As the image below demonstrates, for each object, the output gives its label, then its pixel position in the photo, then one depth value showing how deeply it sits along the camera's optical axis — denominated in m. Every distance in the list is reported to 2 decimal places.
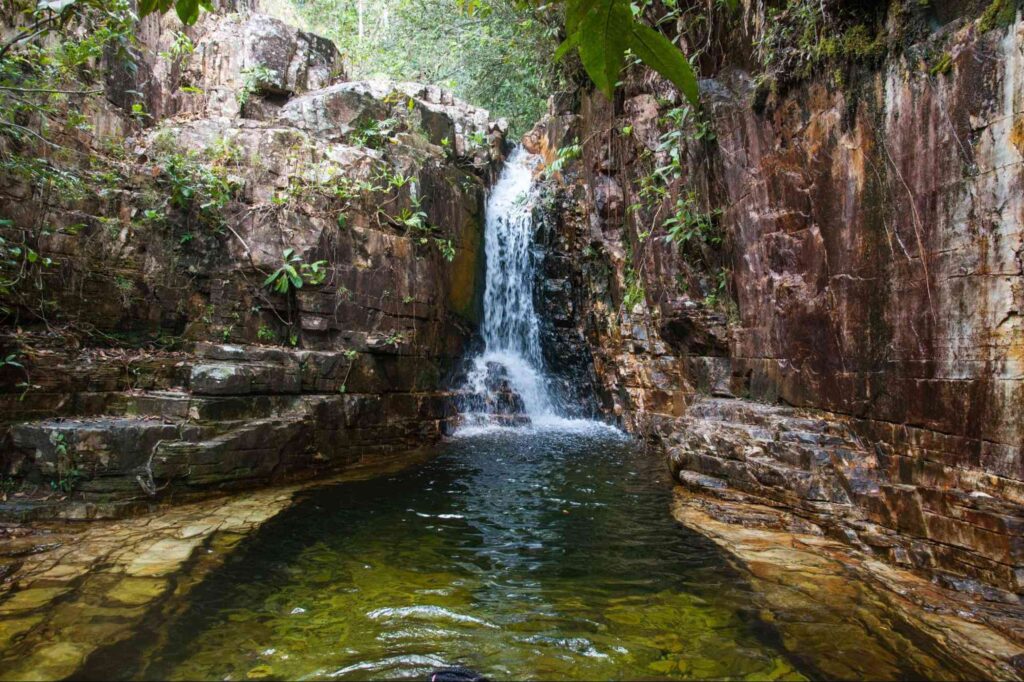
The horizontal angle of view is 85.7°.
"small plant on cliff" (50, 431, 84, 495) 5.14
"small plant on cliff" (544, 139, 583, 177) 9.98
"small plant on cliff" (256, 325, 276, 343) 7.49
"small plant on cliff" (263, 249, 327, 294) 7.57
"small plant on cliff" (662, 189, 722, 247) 7.35
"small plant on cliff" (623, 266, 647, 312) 9.16
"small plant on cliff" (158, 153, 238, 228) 7.23
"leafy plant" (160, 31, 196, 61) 9.02
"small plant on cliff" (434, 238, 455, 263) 9.82
